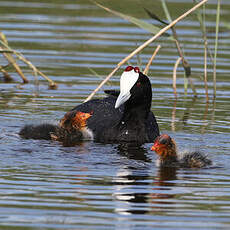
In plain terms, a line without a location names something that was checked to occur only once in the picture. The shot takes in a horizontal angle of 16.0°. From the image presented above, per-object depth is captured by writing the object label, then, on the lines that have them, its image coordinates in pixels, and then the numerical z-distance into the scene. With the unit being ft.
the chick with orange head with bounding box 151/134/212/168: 28.94
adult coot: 33.19
